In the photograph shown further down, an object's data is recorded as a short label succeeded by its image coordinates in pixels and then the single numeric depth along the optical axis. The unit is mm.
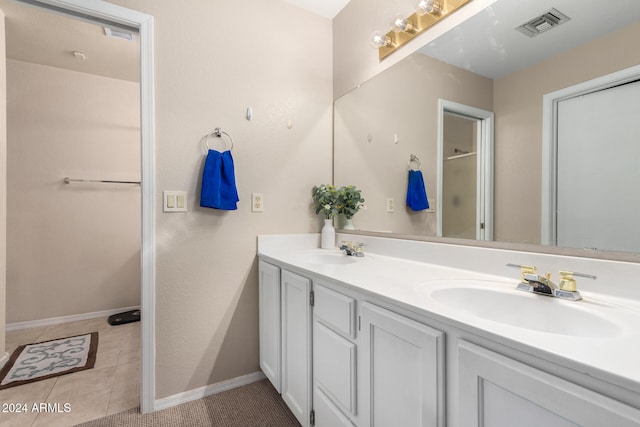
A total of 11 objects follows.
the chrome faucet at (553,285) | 843
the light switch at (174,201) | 1591
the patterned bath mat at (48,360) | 1889
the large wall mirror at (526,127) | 880
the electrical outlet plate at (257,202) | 1835
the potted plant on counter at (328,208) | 1973
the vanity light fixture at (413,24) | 1406
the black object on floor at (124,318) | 2775
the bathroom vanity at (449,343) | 503
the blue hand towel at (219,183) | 1616
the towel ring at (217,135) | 1703
